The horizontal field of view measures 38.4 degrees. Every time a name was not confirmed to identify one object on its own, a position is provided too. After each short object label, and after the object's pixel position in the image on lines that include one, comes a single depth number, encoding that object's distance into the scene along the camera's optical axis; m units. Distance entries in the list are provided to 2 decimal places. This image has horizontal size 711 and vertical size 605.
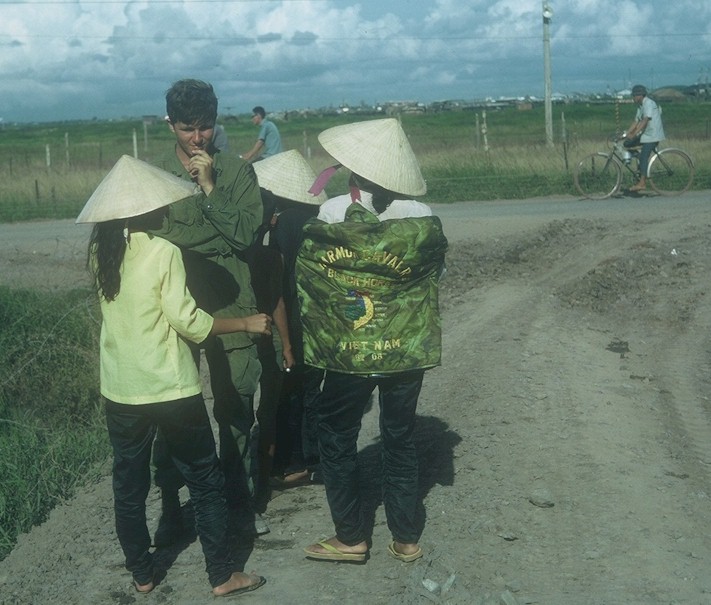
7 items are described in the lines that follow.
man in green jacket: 4.52
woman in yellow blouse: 4.11
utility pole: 26.48
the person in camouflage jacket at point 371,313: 4.26
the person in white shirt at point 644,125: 16.47
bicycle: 17.28
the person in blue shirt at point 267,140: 15.93
